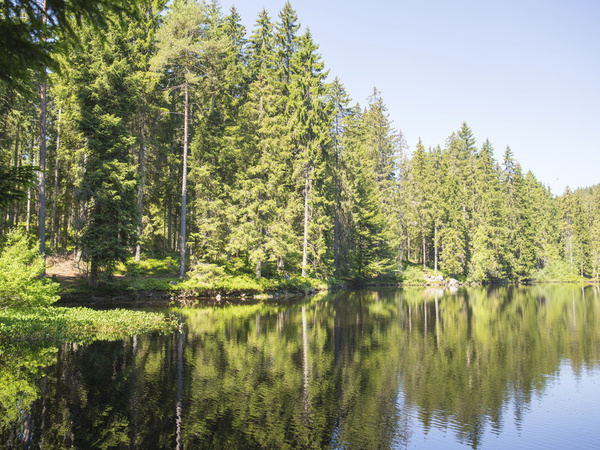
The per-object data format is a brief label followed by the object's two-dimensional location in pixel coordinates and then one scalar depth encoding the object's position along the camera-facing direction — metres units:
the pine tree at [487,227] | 58.22
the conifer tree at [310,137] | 38.31
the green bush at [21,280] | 13.03
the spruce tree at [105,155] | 24.39
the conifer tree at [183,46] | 29.61
